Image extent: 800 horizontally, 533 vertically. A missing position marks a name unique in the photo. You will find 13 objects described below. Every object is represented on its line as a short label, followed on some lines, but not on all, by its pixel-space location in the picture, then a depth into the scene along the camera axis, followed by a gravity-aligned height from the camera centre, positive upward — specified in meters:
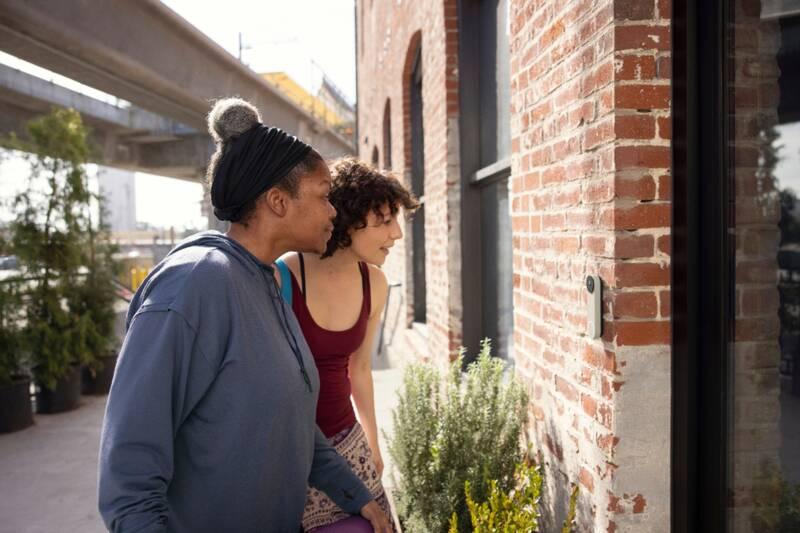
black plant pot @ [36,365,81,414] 7.17 -1.61
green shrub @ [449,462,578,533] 2.36 -1.00
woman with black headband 1.39 -0.29
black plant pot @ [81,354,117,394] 8.09 -1.65
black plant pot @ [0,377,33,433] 6.34 -1.51
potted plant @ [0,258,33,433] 6.37 -1.19
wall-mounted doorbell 2.35 -0.25
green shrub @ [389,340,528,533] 3.05 -0.99
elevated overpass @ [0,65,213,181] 10.92 +2.41
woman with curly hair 2.45 -0.23
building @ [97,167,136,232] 65.44 +4.35
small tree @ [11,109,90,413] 6.98 -0.07
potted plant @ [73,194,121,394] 7.60 -0.66
